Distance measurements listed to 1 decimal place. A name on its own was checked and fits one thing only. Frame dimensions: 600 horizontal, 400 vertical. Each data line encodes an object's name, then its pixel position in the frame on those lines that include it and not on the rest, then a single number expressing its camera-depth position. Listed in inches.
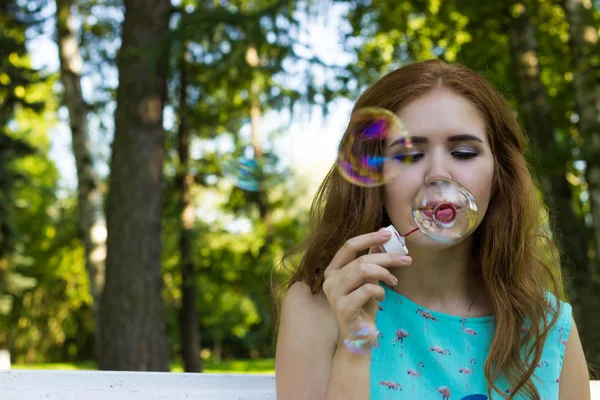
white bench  78.2
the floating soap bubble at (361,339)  58.6
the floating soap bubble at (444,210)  63.2
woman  66.2
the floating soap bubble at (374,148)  67.9
